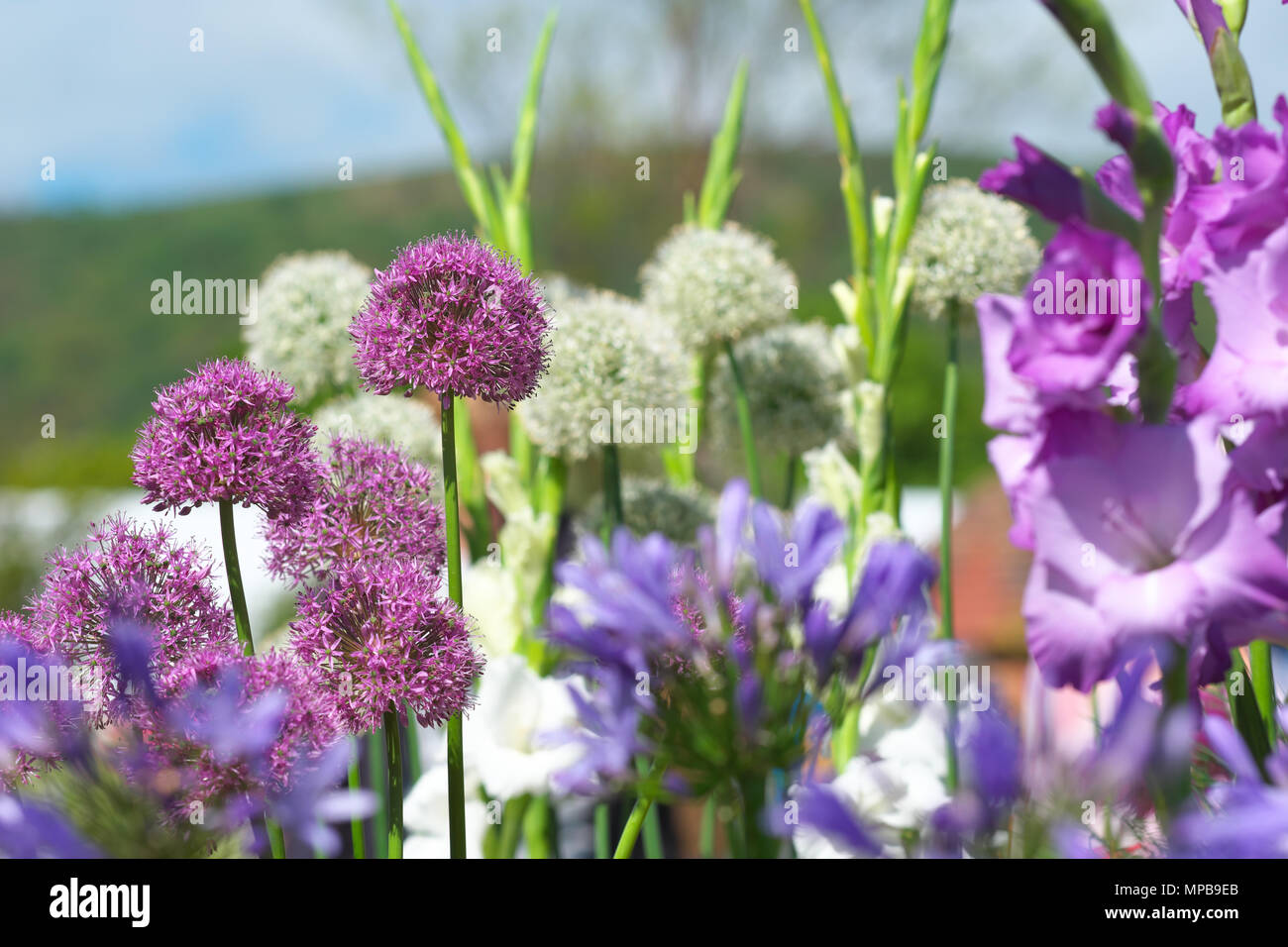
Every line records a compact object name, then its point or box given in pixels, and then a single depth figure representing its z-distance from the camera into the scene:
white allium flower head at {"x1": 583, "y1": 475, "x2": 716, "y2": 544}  0.72
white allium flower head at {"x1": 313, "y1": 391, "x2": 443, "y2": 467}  0.71
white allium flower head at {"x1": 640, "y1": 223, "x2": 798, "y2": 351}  0.80
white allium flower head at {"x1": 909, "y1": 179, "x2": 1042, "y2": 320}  0.70
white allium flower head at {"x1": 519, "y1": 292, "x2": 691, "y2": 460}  0.67
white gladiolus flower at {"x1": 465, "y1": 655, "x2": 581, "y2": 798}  0.49
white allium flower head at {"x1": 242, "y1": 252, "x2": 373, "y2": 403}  0.79
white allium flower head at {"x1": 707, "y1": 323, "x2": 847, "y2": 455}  0.82
